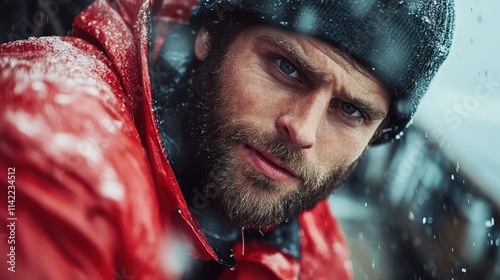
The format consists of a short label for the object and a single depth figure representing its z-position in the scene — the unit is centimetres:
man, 64
